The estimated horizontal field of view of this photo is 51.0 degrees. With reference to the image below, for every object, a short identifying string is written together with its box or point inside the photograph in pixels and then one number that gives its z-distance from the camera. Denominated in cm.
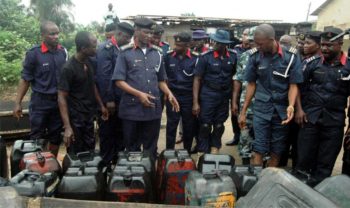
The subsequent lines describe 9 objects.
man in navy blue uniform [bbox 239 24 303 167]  367
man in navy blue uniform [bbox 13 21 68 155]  413
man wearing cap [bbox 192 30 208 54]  605
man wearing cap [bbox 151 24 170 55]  548
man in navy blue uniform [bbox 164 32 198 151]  497
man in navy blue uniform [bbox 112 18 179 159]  381
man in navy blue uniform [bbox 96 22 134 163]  449
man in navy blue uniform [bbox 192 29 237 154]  472
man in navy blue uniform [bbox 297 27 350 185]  351
